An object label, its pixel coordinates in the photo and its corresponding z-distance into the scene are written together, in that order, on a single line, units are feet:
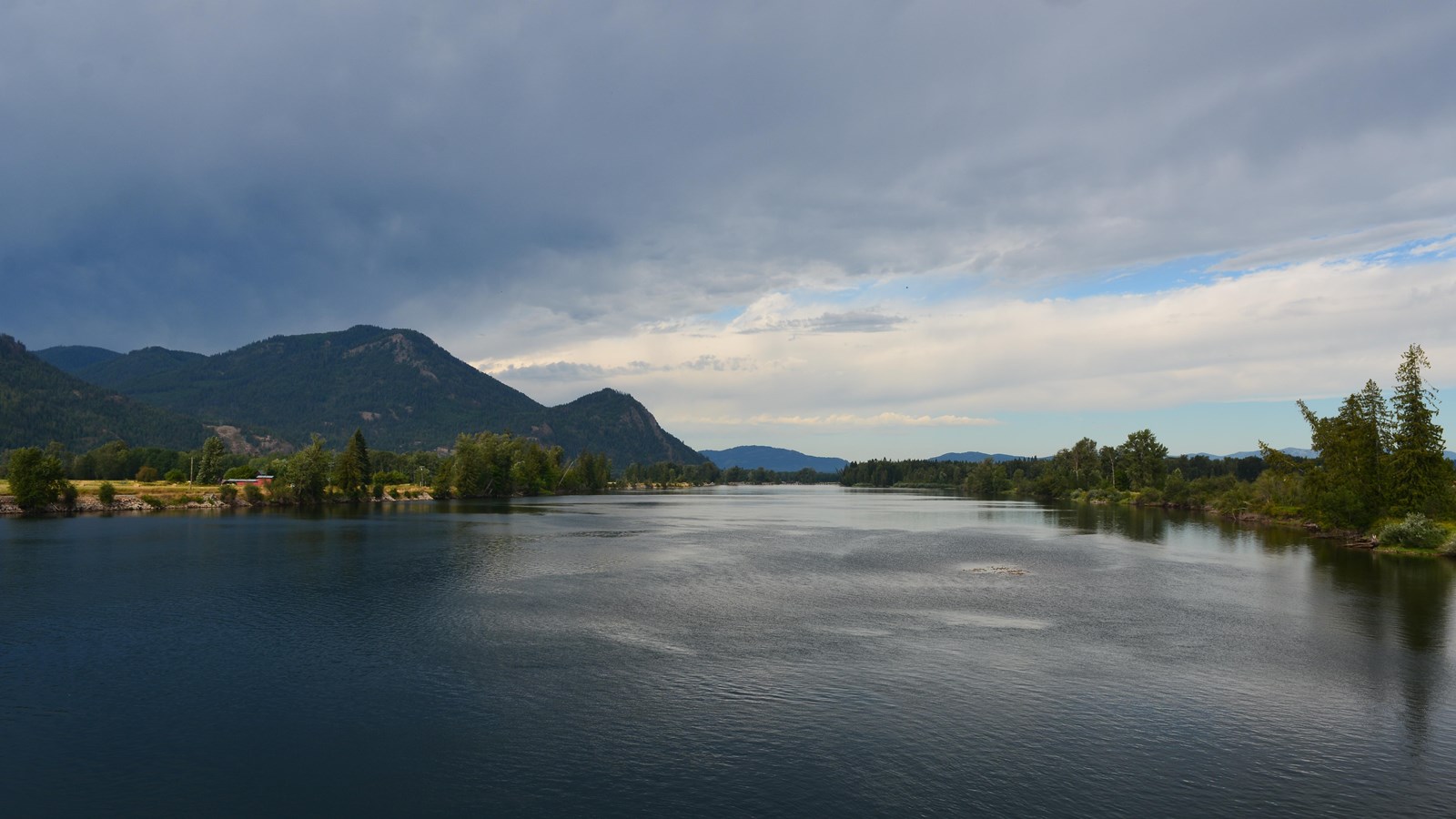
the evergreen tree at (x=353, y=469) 497.46
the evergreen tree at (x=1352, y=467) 278.87
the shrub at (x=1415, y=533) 236.02
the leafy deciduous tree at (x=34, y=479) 354.95
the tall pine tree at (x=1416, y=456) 258.78
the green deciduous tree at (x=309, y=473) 459.32
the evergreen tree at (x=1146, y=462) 577.84
